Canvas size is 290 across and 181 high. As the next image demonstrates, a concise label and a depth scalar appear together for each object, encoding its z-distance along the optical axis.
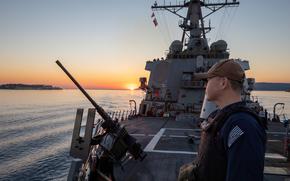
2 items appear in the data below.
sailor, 1.25
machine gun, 4.09
